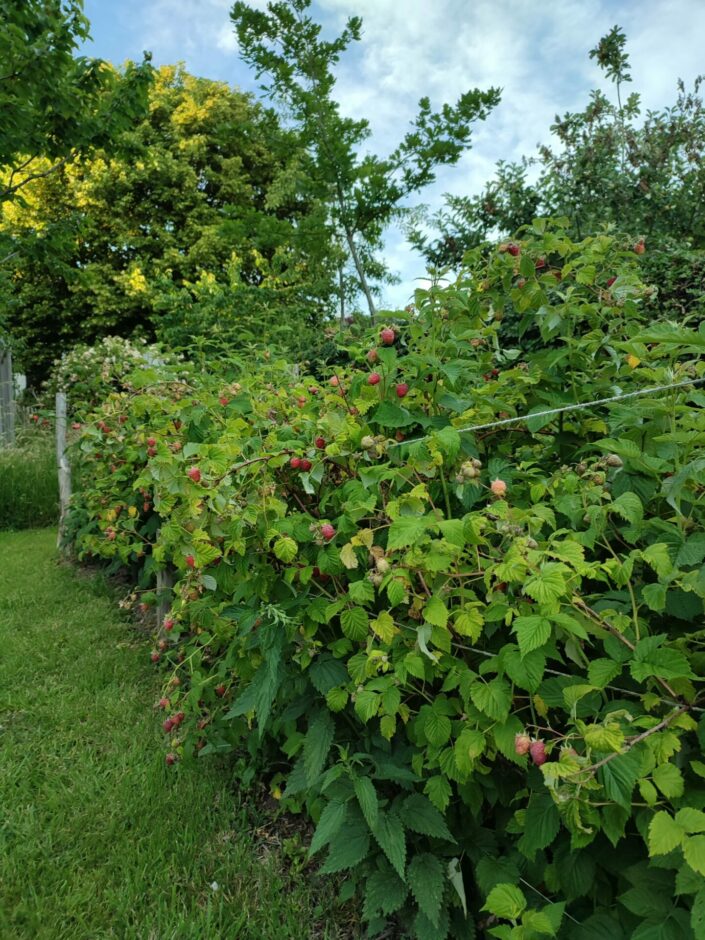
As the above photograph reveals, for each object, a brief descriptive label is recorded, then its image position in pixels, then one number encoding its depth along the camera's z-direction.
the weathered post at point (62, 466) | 5.43
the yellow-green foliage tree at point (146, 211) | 16.69
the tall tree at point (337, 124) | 6.21
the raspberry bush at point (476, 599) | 1.01
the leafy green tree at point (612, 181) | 5.24
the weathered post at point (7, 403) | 10.73
